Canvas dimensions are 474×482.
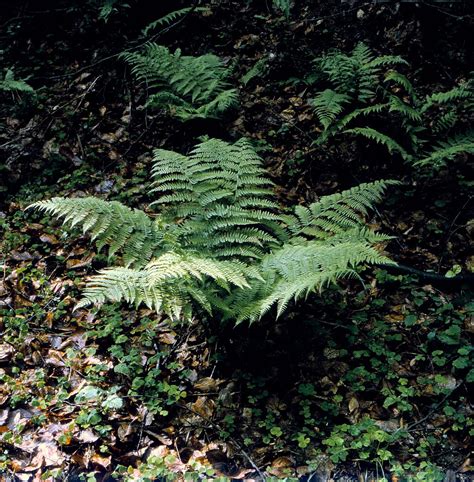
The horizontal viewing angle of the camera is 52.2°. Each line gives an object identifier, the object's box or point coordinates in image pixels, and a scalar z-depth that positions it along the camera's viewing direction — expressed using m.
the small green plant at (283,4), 3.91
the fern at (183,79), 4.91
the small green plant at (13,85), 5.00
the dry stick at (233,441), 2.61
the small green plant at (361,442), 2.58
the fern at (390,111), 4.09
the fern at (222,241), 2.58
